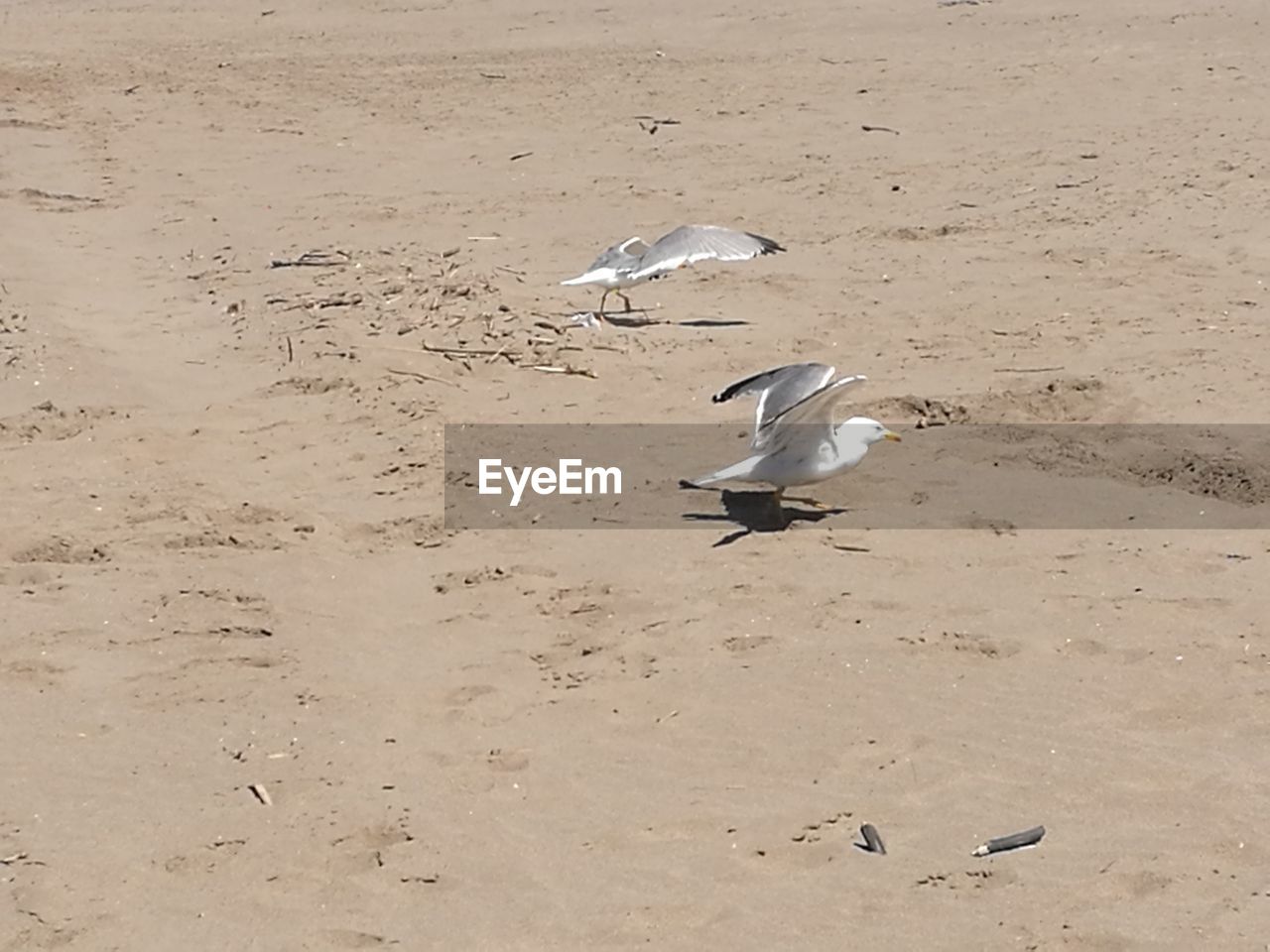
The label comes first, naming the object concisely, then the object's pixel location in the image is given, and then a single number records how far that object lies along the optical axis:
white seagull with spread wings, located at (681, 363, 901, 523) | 13.40
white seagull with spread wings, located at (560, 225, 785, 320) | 18.05
